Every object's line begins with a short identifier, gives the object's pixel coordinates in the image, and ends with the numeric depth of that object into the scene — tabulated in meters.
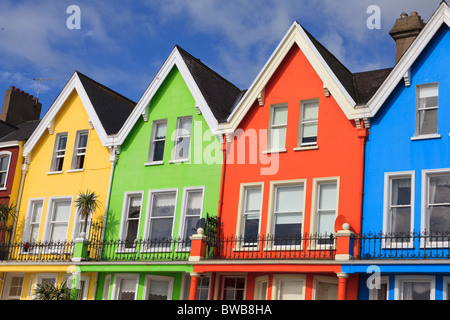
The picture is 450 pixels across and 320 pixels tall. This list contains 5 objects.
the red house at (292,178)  23.80
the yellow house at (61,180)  29.19
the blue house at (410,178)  21.95
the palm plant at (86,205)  28.52
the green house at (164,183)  26.77
